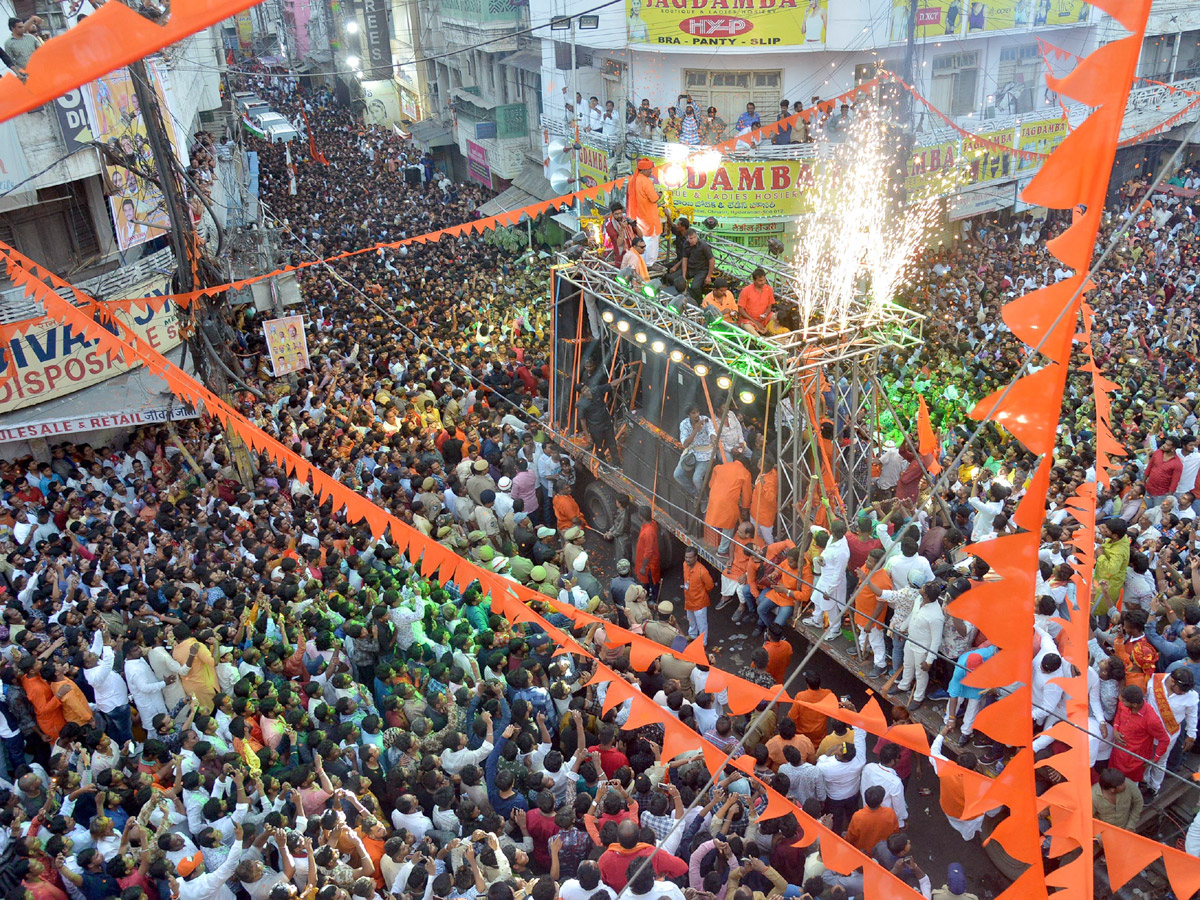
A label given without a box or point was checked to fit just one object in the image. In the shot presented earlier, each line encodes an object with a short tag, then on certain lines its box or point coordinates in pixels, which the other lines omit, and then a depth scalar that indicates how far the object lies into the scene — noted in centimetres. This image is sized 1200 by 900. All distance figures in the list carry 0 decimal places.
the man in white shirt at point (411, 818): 610
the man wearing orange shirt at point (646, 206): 1127
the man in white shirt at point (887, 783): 645
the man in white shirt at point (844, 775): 662
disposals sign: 1235
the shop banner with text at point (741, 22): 1866
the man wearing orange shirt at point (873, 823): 619
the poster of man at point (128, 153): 1300
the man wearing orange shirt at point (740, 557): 939
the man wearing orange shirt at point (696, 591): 961
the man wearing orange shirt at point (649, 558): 1051
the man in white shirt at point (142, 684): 757
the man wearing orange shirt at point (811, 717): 732
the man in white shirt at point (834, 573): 834
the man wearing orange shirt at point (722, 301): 1034
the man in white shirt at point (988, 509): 888
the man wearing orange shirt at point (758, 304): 1038
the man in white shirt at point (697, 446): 984
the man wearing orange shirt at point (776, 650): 852
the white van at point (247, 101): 3819
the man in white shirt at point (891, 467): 1030
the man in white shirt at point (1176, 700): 659
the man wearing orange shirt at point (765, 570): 921
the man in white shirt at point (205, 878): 566
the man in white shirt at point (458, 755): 670
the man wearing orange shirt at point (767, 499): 933
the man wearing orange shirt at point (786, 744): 677
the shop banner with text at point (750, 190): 1905
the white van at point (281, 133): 2917
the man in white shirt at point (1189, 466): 1019
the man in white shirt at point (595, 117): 2125
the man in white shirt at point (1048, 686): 683
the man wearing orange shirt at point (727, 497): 951
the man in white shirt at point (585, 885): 535
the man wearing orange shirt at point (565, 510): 1128
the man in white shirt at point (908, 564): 795
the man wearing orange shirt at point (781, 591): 898
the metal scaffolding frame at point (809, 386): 889
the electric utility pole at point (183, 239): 1070
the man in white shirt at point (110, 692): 754
